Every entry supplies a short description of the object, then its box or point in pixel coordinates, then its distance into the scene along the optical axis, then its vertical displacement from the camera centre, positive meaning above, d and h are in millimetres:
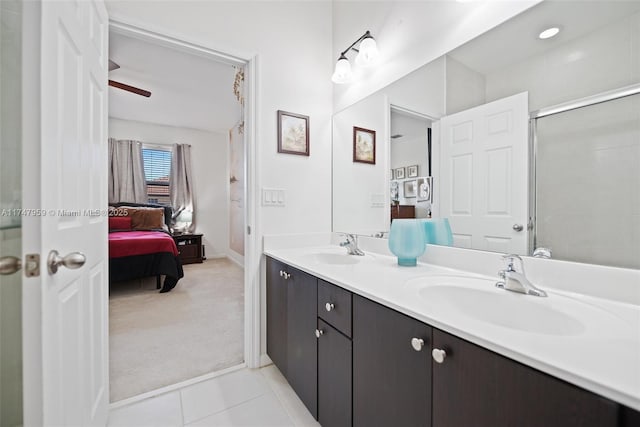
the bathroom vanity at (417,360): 502 -369
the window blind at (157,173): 5184 +720
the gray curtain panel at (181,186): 5305 +488
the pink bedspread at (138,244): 3260 -403
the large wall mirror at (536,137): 849 +296
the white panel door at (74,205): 764 +22
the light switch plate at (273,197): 1881 +102
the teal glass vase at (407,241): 1342 -142
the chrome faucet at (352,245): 1753 -215
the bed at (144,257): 3258 -563
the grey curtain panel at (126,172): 4805 +695
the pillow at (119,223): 4238 -179
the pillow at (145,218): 4457 -109
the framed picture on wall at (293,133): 1934 +560
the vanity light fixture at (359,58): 1740 +1014
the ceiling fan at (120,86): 2684 +1370
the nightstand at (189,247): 4953 -648
